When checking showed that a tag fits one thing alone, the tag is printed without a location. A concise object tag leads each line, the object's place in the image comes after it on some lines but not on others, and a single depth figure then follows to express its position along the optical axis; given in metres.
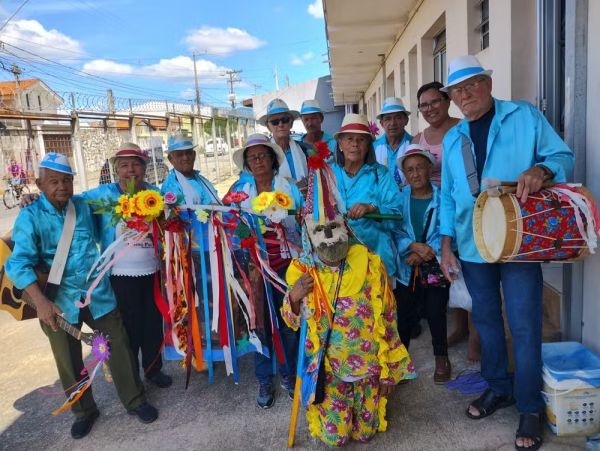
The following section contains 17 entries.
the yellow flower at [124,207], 2.81
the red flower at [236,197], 2.99
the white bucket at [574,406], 2.42
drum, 2.20
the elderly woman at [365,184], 3.04
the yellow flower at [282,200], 2.65
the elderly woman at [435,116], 3.51
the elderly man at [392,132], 4.23
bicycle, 12.21
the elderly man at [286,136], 4.02
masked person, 2.45
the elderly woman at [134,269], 3.23
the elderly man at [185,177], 3.73
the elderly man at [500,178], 2.41
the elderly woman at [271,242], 3.15
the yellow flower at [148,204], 2.83
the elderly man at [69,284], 2.75
